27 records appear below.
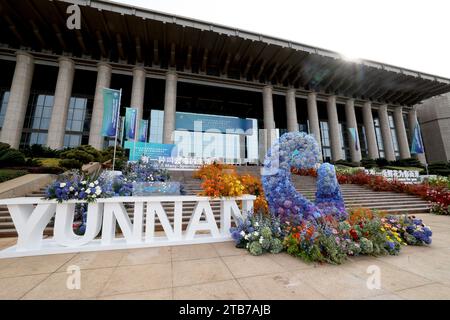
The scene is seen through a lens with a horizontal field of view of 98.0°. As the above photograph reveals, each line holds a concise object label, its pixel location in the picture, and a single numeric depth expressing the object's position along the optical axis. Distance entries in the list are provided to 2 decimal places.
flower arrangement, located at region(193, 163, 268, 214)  5.28
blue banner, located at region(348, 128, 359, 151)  23.95
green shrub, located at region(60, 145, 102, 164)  11.57
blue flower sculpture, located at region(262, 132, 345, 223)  5.41
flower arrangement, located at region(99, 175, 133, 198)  6.79
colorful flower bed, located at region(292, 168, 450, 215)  10.24
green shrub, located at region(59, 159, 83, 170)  10.80
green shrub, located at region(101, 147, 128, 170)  14.38
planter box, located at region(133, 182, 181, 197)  8.08
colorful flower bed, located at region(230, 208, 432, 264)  3.98
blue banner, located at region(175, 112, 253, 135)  24.05
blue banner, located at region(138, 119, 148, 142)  21.47
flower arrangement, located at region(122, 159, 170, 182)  10.20
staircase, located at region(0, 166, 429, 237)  7.70
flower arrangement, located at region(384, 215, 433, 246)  4.98
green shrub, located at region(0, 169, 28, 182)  8.43
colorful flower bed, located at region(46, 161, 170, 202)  4.36
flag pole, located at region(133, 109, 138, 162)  15.23
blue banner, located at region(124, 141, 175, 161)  15.45
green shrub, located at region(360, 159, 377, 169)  25.57
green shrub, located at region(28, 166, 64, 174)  9.90
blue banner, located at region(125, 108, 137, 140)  15.83
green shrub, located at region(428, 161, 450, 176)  23.97
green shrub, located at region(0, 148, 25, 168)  10.08
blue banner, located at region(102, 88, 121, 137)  13.25
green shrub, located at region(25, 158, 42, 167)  10.89
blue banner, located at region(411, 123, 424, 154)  20.52
